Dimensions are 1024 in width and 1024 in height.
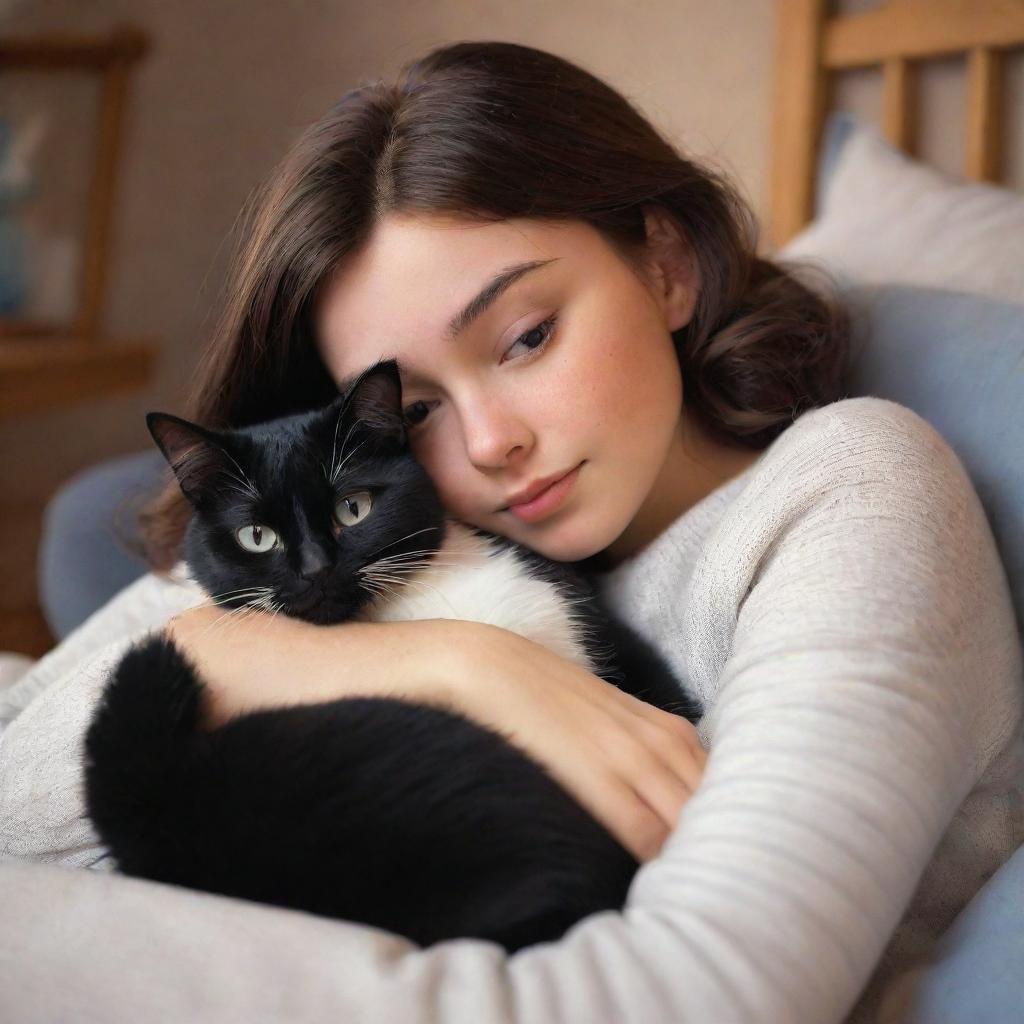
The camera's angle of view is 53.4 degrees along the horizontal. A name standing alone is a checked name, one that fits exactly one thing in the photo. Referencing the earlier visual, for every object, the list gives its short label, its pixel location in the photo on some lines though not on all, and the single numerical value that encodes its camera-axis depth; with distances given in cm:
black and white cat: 65
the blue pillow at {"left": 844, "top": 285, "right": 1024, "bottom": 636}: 105
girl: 61
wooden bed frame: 173
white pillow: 131
